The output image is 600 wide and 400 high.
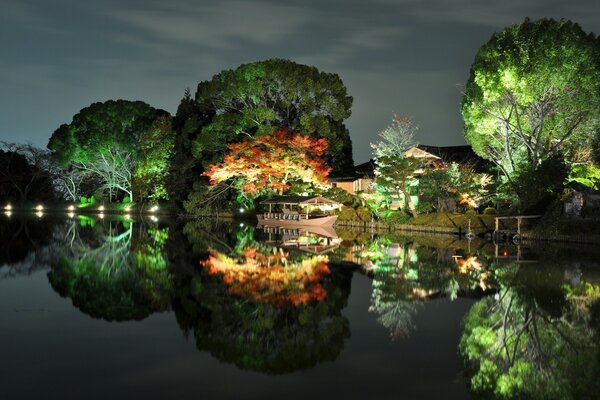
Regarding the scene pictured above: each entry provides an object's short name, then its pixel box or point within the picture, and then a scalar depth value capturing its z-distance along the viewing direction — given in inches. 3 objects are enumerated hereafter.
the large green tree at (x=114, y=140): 2229.3
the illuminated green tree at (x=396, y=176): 1432.1
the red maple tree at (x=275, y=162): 1722.4
